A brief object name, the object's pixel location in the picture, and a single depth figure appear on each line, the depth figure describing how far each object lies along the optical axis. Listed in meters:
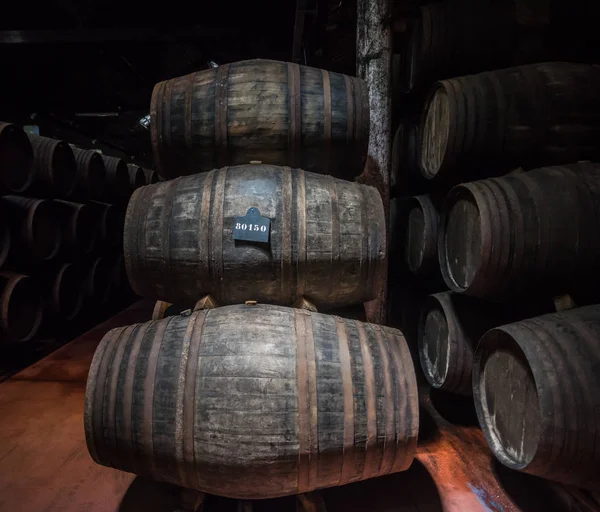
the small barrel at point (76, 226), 4.91
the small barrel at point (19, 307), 3.86
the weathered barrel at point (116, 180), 5.96
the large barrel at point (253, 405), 1.63
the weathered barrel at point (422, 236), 3.33
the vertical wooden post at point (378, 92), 3.07
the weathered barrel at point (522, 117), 2.58
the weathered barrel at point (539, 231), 2.18
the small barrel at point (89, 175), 5.27
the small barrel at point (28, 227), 4.12
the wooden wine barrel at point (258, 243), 2.04
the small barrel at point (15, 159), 3.84
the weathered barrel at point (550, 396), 1.67
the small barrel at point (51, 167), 4.45
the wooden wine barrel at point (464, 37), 3.07
